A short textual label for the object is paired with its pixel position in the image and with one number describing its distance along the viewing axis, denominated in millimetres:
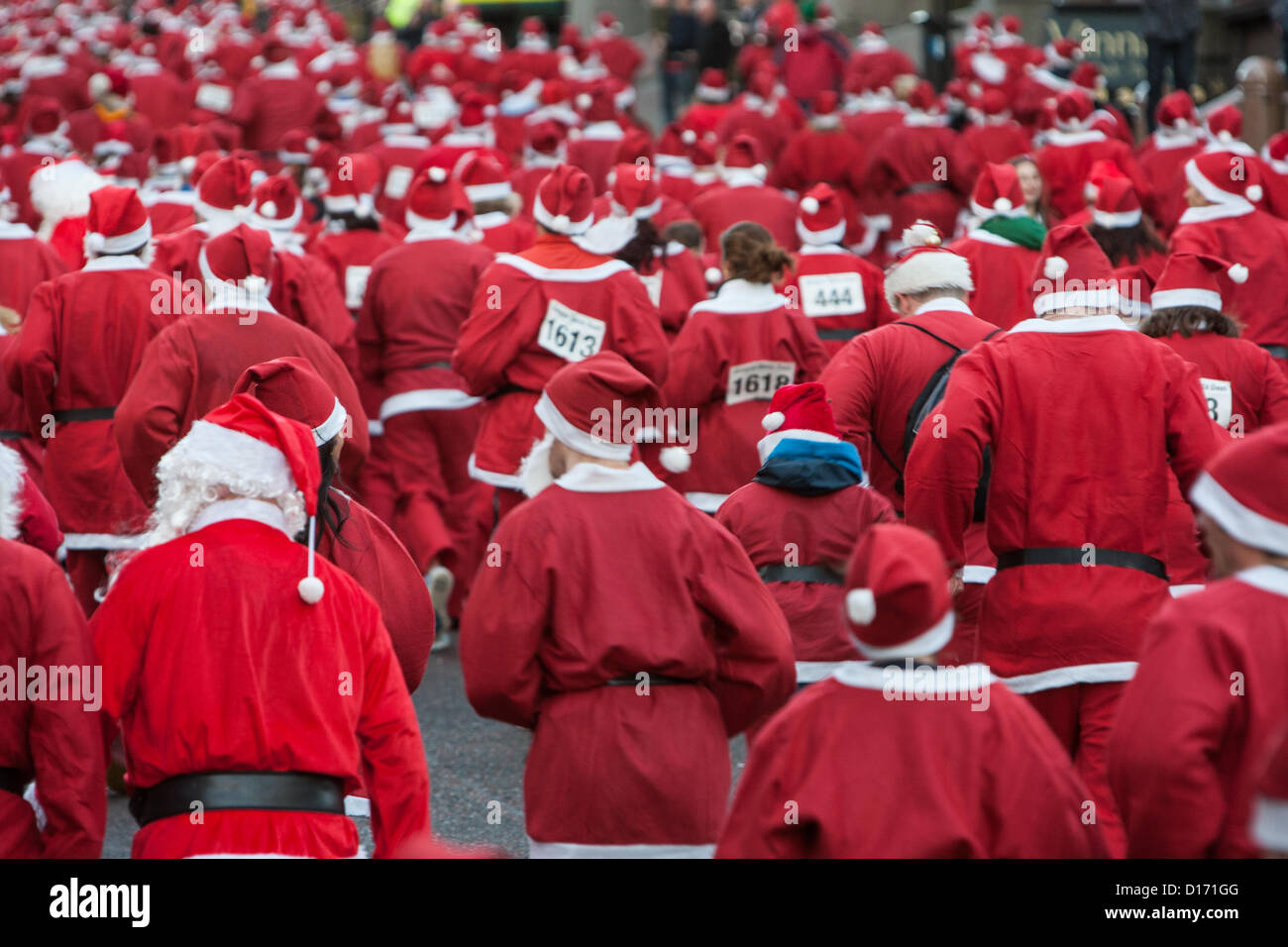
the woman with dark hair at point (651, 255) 8734
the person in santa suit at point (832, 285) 8922
